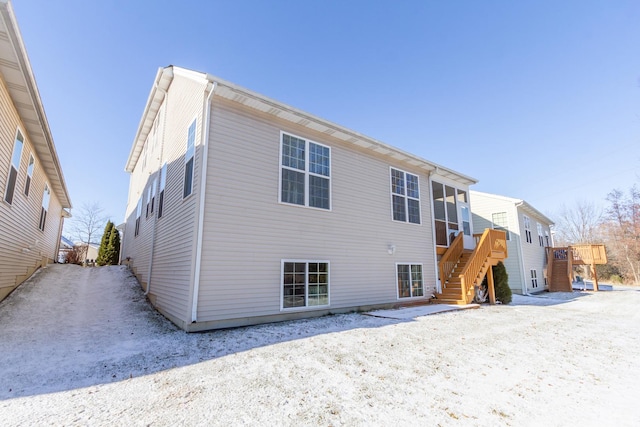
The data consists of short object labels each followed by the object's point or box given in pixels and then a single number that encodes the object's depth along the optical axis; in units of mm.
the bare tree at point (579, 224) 36594
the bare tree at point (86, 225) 32806
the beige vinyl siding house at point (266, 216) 6480
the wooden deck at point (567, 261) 18953
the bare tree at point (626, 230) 26984
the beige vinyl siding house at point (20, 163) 5629
